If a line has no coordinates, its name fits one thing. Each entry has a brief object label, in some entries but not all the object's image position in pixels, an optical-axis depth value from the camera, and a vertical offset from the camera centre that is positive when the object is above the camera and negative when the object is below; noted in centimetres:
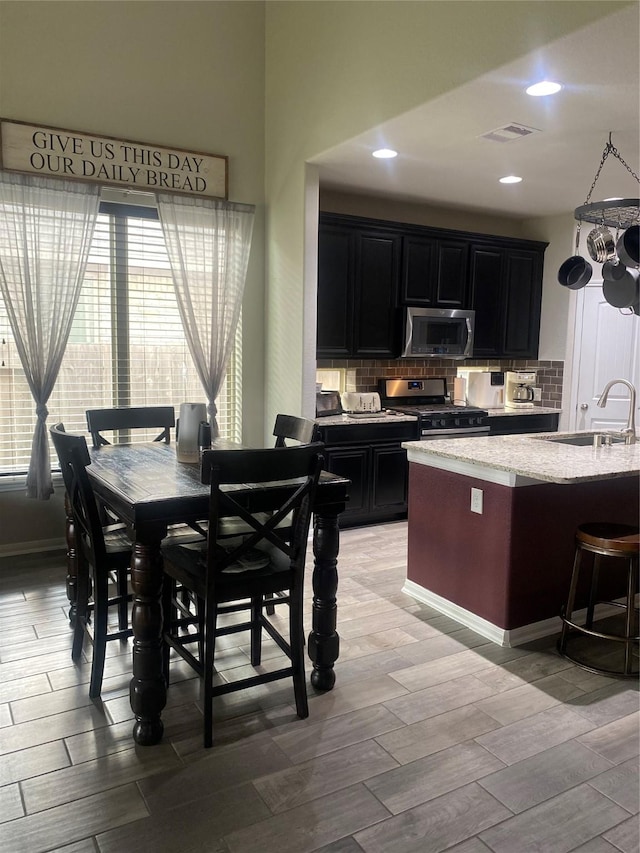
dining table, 227 -66
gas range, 530 -37
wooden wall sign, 398 +130
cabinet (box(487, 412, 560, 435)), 568 -51
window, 425 +9
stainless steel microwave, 532 +27
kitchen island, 307 -78
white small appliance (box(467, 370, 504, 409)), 595 -20
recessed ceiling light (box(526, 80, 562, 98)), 292 +128
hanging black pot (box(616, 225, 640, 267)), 311 +59
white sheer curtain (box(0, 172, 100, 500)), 399 +56
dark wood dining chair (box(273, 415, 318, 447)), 314 -35
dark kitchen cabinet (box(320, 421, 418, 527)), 485 -78
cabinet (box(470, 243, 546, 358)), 580 +63
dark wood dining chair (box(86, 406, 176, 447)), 370 -36
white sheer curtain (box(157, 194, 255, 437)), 455 +66
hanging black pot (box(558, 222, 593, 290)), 385 +57
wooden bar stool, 281 -86
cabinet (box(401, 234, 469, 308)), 532 +79
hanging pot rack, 321 +81
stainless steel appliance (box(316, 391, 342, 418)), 510 -33
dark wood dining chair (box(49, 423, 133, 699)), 248 -79
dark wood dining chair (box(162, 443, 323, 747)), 220 -78
